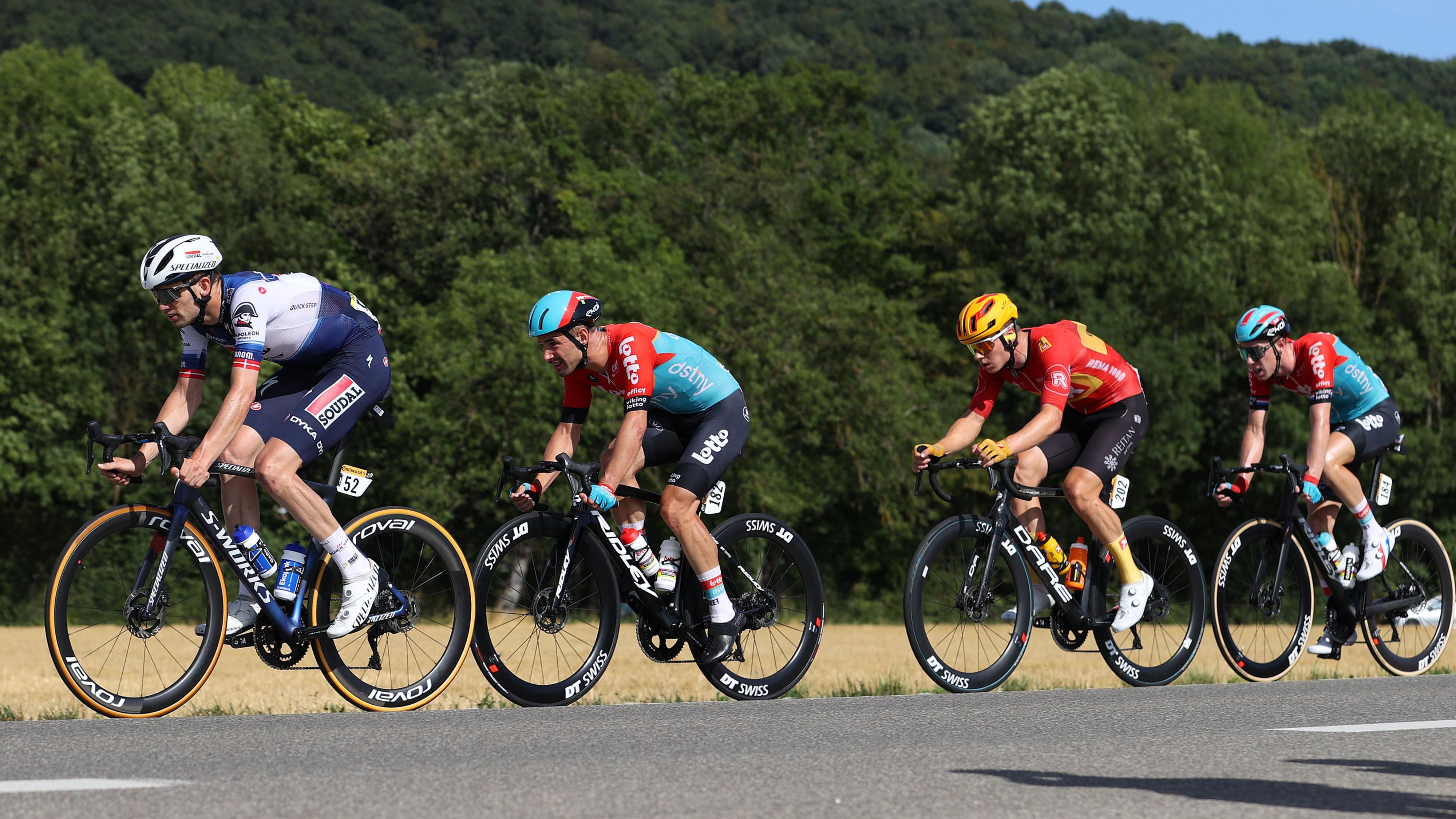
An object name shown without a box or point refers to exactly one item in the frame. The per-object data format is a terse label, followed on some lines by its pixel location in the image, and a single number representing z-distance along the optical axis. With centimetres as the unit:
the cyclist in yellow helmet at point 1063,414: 1831
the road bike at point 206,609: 1458
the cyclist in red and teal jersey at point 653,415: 1636
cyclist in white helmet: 1500
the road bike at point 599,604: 1636
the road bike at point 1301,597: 2017
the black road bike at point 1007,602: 1784
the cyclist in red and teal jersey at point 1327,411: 2028
